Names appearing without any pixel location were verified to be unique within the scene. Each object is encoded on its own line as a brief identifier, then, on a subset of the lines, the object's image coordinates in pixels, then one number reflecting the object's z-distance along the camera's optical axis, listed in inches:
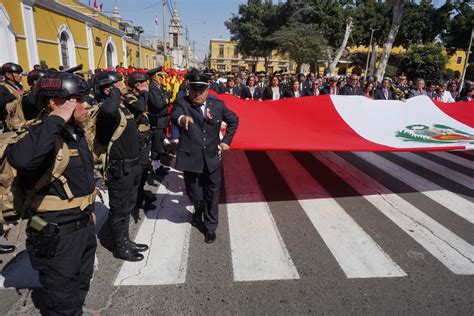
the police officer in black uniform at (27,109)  174.1
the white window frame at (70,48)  767.7
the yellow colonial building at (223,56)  4084.6
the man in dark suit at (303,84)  364.7
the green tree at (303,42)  1449.3
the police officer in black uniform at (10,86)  192.1
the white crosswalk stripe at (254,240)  128.4
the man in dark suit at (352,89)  341.1
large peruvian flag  198.8
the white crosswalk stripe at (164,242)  124.9
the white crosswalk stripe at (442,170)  249.1
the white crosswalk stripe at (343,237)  131.1
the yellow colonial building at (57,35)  561.3
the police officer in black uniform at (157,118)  209.4
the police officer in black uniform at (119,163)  122.1
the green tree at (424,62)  1381.6
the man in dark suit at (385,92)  342.3
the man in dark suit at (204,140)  141.2
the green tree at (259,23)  1854.1
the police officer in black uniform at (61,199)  73.9
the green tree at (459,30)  1521.9
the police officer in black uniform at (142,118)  158.0
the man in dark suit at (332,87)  361.4
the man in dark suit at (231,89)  389.5
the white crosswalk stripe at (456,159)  296.5
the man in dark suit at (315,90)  354.6
